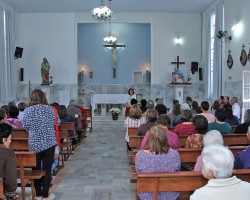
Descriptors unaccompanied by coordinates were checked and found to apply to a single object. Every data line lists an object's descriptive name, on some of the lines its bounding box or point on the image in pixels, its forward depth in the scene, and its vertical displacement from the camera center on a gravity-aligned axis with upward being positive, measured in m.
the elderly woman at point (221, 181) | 2.38 -0.56
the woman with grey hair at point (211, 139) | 3.65 -0.46
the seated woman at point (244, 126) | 6.30 -0.58
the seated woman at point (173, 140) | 5.10 -0.65
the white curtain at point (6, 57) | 14.77 +1.32
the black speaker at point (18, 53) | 16.56 +1.60
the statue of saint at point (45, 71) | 16.69 +0.84
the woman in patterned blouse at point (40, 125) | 4.77 -0.42
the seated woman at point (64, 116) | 8.48 -0.56
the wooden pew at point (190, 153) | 4.55 -0.73
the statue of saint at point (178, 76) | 16.95 +0.61
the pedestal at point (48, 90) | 16.98 +0.03
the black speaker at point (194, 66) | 17.39 +1.04
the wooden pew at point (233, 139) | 5.82 -0.72
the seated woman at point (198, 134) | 4.74 -0.53
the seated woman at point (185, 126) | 6.00 -0.55
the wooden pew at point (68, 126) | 8.06 -0.72
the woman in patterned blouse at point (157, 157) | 3.60 -0.61
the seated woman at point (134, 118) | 7.66 -0.54
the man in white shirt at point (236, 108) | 10.84 -0.50
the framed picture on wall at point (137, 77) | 18.88 +0.64
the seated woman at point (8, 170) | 3.36 -0.68
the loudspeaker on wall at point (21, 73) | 17.33 +0.76
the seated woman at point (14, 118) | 6.34 -0.45
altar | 17.57 -0.38
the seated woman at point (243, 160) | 3.44 -0.62
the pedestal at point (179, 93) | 17.05 -0.12
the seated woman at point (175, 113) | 7.59 -0.46
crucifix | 18.50 +1.98
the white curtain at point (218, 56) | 14.09 +1.25
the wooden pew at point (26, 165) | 4.46 -0.85
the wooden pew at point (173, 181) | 3.13 -0.73
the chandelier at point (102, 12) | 12.21 +2.44
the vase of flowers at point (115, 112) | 16.52 -0.91
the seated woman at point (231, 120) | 7.80 -0.59
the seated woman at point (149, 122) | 6.13 -0.50
